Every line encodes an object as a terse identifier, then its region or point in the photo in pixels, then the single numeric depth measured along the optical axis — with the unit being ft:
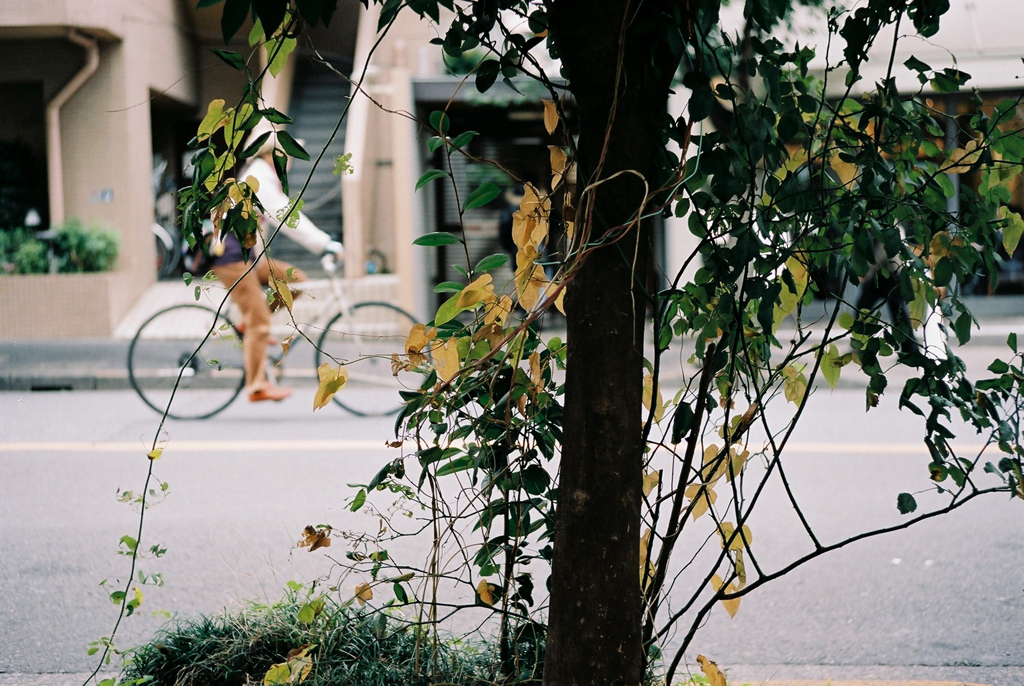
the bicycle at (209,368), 26.99
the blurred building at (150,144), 42.73
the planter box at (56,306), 40.86
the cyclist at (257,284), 24.79
